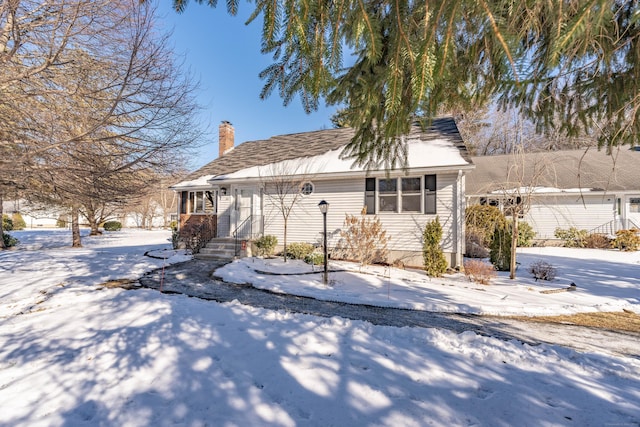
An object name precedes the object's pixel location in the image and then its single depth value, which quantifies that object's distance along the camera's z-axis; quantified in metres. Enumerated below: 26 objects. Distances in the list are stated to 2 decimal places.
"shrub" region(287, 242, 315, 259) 11.02
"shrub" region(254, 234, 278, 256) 11.71
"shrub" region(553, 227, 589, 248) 14.60
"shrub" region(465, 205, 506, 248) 12.53
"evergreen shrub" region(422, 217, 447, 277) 8.69
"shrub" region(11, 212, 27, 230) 30.05
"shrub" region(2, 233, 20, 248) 15.00
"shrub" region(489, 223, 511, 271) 9.69
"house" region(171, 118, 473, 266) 9.74
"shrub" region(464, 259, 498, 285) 7.77
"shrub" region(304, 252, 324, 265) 9.89
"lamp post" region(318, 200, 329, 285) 7.53
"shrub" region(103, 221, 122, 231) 30.78
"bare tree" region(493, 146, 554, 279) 7.66
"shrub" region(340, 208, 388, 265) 9.74
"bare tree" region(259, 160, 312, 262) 11.67
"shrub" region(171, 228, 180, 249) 14.62
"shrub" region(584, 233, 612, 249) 14.00
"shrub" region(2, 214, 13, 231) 20.17
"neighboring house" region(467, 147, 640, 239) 14.32
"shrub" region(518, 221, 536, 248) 14.43
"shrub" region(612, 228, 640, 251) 13.06
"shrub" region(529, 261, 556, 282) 8.10
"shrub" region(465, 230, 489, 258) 12.44
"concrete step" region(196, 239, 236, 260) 11.77
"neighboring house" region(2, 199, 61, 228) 35.81
